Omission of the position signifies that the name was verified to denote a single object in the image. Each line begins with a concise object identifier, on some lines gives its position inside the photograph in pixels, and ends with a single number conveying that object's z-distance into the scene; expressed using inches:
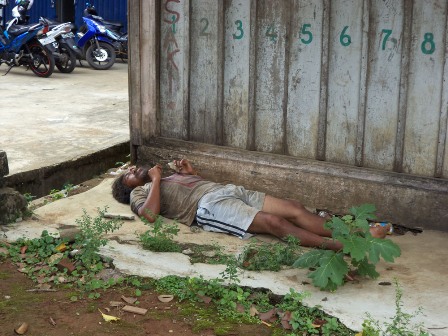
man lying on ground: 208.5
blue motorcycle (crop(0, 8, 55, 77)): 525.0
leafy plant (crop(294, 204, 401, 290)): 166.7
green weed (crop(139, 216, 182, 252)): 196.4
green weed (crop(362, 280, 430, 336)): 149.6
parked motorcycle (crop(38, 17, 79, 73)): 529.3
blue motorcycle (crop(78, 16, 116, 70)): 576.7
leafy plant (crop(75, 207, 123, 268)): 187.0
